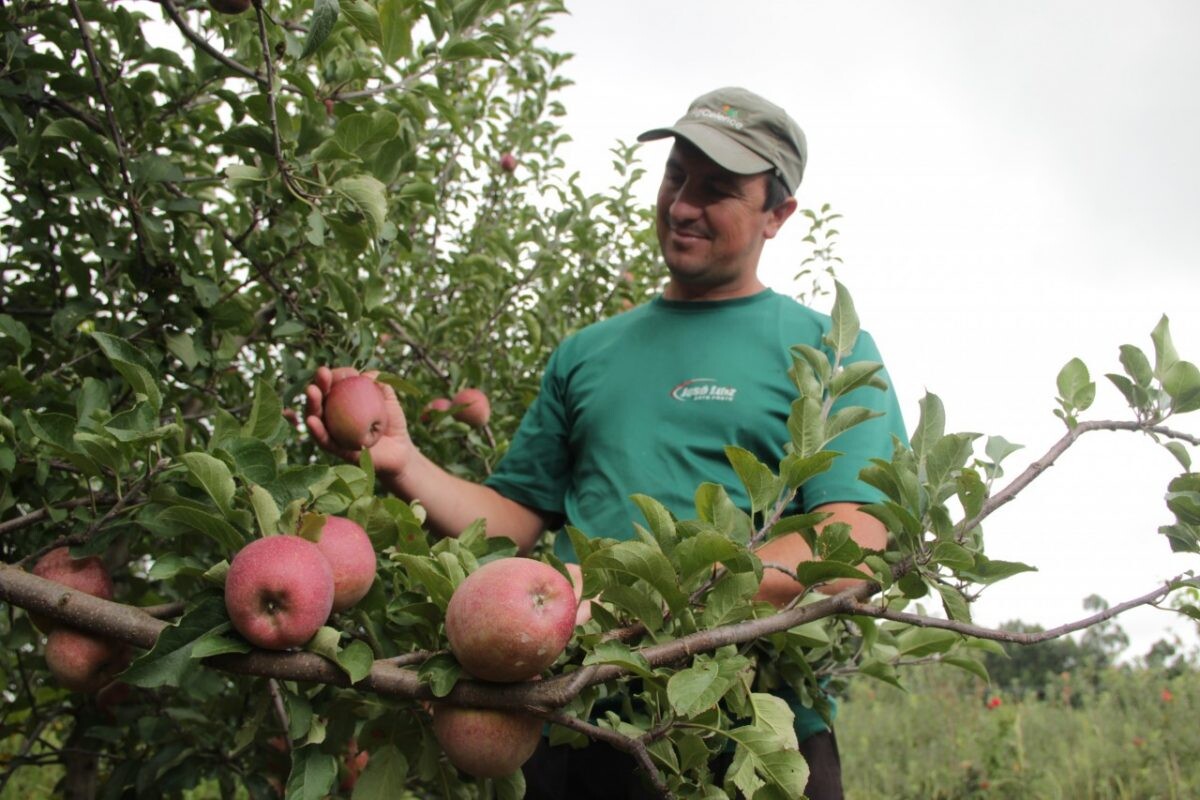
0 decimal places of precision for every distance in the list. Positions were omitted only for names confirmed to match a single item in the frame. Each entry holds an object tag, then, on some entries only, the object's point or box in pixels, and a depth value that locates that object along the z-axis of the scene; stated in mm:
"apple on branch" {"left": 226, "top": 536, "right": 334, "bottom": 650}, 1080
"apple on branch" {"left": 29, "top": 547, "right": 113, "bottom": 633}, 1374
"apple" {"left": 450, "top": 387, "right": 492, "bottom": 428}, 2695
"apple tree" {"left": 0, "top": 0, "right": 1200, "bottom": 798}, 1143
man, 1949
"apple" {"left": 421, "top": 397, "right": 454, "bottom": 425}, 2600
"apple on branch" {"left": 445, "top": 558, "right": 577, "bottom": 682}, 1054
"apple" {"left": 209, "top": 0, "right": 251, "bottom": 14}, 1546
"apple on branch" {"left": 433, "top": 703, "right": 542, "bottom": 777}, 1129
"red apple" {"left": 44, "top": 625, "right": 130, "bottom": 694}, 1296
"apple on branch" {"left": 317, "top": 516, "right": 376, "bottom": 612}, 1251
